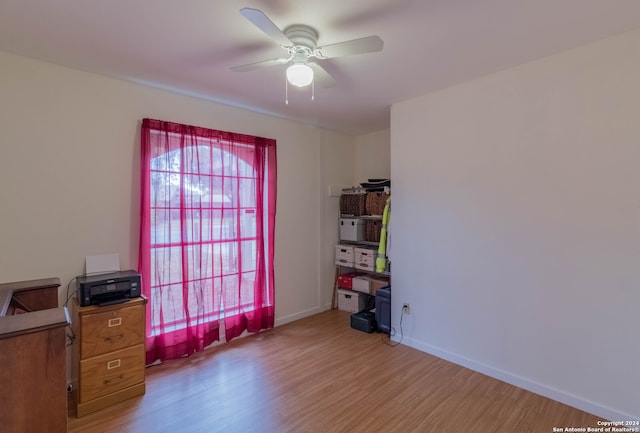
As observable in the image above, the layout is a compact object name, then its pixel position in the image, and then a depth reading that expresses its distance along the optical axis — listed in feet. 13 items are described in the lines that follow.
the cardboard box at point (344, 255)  13.85
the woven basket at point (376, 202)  12.54
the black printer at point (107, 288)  7.34
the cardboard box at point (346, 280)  13.79
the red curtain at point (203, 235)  9.17
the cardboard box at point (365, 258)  12.91
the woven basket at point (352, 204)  13.61
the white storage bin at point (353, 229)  13.80
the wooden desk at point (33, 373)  4.46
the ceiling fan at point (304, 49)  5.37
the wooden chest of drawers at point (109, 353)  7.11
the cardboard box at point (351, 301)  13.69
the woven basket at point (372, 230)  12.97
